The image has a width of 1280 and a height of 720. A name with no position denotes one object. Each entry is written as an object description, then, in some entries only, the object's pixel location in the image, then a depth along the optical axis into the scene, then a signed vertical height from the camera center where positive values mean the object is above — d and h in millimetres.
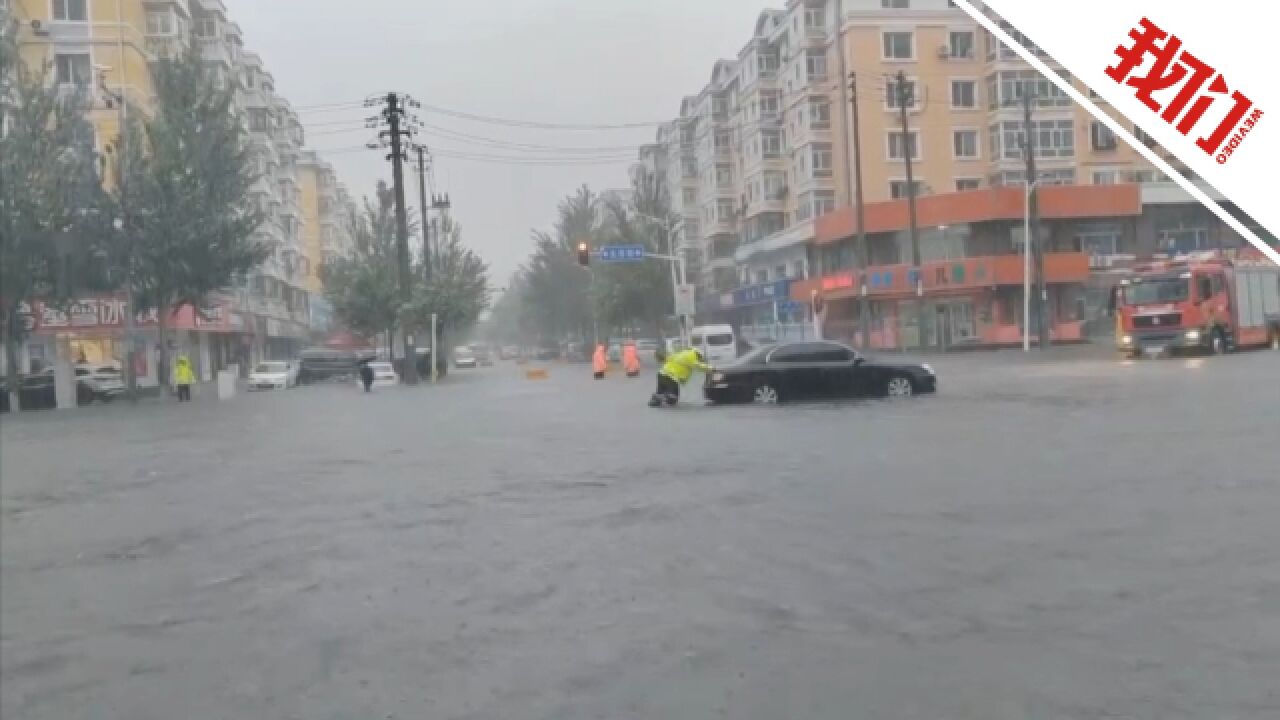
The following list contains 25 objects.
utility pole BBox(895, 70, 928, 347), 44719 +4216
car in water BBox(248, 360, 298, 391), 40125 -789
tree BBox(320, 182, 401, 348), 53219 +3514
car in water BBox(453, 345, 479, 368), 70000 -824
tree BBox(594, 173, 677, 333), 60219 +3581
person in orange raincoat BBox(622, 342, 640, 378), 37875 -850
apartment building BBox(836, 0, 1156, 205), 53719 +10179
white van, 44312 -307
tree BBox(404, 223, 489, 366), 45312 +2392
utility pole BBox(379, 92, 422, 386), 39906 +5893
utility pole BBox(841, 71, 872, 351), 46156 +3661
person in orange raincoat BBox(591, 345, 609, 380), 37219 -852
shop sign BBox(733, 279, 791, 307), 59188 +2052
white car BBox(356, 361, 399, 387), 41156 -985
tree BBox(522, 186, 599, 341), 73938 +4527
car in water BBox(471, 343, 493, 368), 77962 -822
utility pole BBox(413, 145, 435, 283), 50488 +6614
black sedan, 21766 -955
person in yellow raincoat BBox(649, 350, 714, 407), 21922 -746
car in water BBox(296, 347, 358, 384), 45219 -576
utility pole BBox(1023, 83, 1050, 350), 43188 +3296
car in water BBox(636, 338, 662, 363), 58594 -694
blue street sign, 46469 +3534
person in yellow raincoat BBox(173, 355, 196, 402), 25141 -426
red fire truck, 31078 +172
